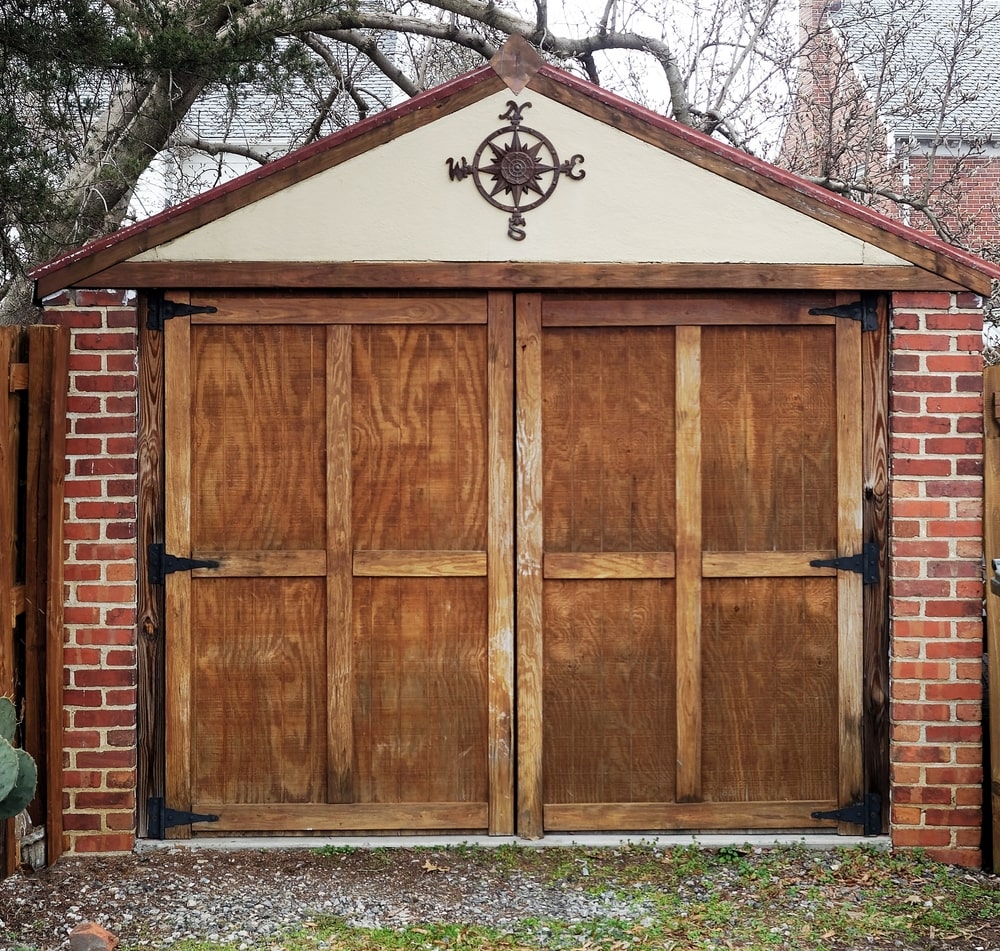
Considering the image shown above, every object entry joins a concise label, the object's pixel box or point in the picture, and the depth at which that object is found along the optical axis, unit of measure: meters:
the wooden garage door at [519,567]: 4.37
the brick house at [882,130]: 8.05
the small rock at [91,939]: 3.43
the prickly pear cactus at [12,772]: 3.17
